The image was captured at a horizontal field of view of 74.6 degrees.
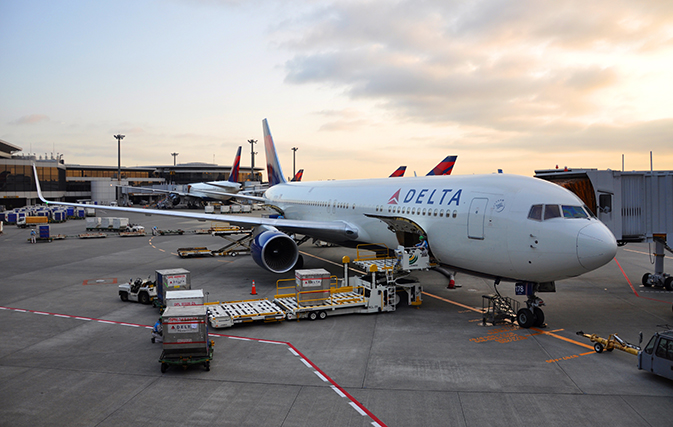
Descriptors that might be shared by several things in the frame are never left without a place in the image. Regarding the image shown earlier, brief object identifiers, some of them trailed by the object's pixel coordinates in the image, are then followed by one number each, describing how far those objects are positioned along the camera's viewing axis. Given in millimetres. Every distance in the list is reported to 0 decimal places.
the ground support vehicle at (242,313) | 13812
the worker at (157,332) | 12492
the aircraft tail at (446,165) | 42250
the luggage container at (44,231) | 36156
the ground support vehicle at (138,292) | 17125
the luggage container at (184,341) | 10578
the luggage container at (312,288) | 14995
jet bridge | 16203
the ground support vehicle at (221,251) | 28859
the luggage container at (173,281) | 15609
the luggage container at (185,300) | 13062
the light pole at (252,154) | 105819
